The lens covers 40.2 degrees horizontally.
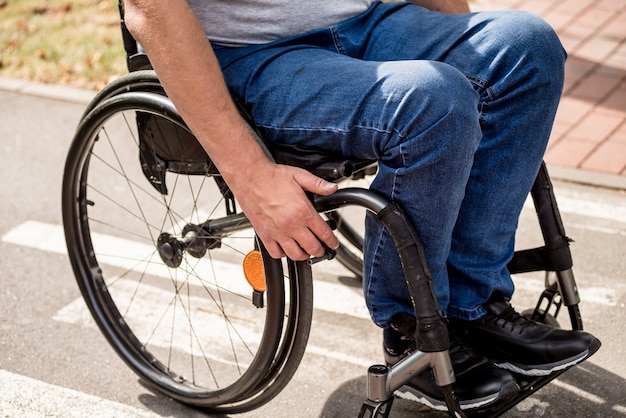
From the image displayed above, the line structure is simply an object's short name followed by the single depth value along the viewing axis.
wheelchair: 1.89
